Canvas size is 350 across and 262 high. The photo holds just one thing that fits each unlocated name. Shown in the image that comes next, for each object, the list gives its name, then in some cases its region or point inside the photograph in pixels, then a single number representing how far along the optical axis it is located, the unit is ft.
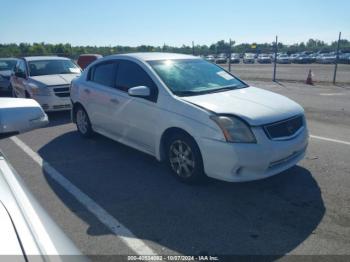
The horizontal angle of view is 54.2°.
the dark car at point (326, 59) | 146.76
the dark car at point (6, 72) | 45.19
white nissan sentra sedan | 13.08
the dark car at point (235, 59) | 177.68
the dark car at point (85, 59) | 57.36
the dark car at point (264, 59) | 174.94
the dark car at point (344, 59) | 140.44
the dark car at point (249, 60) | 180.61
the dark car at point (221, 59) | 154.51
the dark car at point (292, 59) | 164.35
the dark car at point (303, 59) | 156.97
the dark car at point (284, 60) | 162.83
